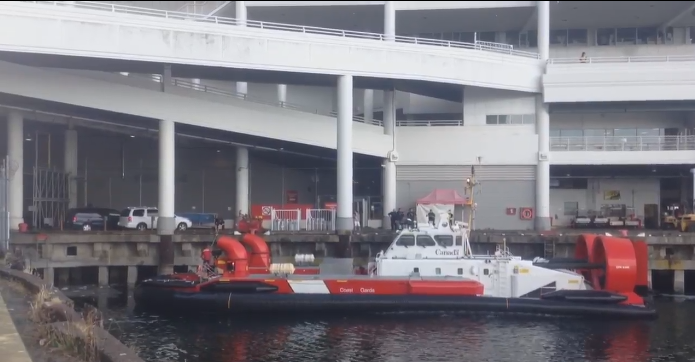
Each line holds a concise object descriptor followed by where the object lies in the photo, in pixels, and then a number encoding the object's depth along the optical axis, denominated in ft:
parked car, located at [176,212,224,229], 139.03
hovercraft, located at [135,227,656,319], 77.77
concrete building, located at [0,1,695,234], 107.55
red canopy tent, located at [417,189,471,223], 124.26
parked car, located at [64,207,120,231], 128.36
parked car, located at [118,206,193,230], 128.47
